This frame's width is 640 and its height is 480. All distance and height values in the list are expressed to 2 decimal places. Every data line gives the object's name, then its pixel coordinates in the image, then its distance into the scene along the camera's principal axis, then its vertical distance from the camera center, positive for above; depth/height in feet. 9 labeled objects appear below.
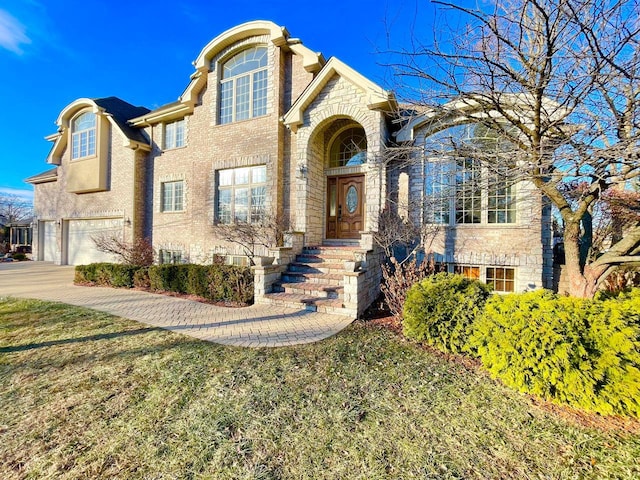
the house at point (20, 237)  72.75 -0.24
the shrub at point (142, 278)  30.30 -4.48
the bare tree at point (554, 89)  10.62 +6.90
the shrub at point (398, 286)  18.70 -3.14
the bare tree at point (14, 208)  114.01 +12.92
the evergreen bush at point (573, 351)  9.01 -3.83
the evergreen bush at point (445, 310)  13.60 -3.58
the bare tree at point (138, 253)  36.68 -2.12
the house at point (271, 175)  25.30 +8.50
